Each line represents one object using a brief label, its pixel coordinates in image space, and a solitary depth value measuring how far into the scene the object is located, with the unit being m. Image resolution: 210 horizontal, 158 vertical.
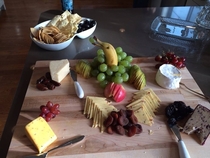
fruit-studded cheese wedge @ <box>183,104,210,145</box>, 0.65
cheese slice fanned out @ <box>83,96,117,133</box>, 0.70
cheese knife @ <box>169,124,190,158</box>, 0.60
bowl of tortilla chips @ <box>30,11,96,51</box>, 0.99
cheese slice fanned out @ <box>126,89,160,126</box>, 0.72
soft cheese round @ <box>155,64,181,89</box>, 0.82
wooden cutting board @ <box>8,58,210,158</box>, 0.63
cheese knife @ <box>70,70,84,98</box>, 0.79
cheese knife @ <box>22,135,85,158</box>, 0.60
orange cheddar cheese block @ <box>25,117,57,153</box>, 0.61
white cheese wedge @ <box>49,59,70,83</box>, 0.83
